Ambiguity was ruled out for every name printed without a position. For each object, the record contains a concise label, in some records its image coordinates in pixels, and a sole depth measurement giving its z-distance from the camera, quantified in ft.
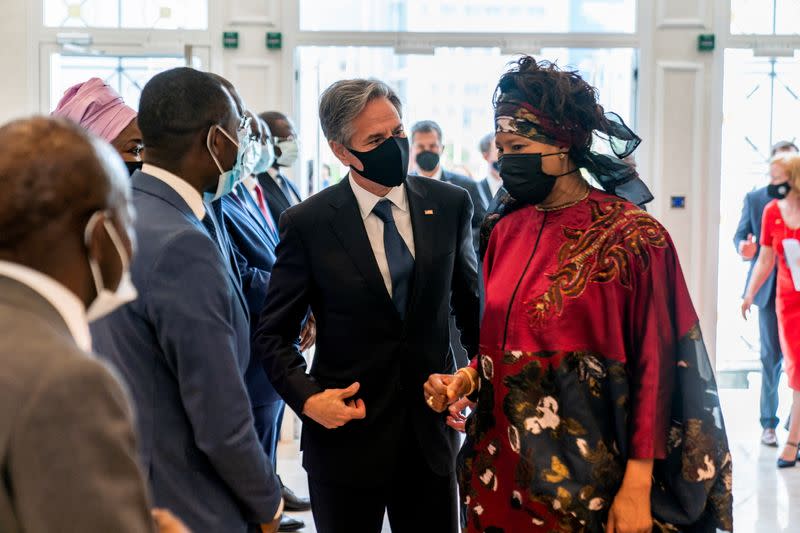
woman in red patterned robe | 6.70
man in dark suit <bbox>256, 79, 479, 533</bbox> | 8.14
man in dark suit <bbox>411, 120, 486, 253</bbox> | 20.44
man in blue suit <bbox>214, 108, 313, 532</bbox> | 10.98
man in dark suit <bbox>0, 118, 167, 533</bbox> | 3.36
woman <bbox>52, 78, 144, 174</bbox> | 9.32
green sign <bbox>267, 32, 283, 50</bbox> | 22.22
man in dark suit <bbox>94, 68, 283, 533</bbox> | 6.14
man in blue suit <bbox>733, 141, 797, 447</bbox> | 20.41
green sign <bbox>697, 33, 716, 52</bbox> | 22.53
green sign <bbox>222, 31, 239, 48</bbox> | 22.16
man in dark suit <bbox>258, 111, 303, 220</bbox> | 15.59
